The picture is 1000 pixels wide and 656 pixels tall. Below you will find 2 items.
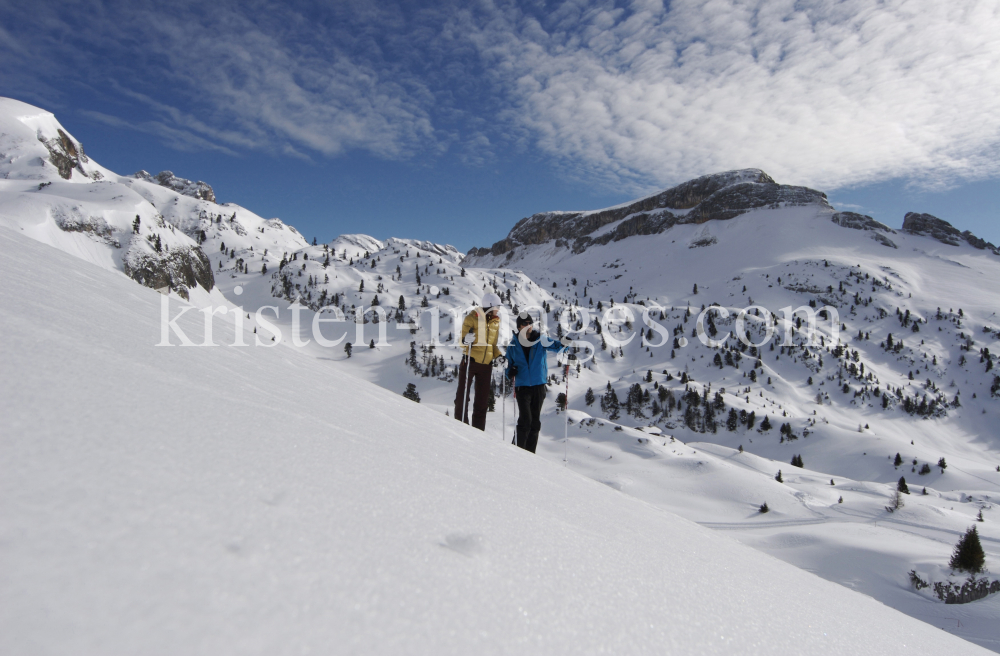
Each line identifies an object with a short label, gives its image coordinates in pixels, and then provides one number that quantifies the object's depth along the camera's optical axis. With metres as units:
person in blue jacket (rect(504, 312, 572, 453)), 7.53
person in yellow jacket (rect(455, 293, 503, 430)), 8.02
